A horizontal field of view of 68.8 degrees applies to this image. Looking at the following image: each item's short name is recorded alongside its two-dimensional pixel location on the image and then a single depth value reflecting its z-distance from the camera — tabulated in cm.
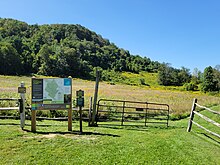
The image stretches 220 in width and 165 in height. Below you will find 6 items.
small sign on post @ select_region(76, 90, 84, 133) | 615
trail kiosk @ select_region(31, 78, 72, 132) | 601
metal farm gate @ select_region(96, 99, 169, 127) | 964
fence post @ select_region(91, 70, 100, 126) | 760
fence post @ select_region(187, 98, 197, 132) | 725
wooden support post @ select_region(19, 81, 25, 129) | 604
